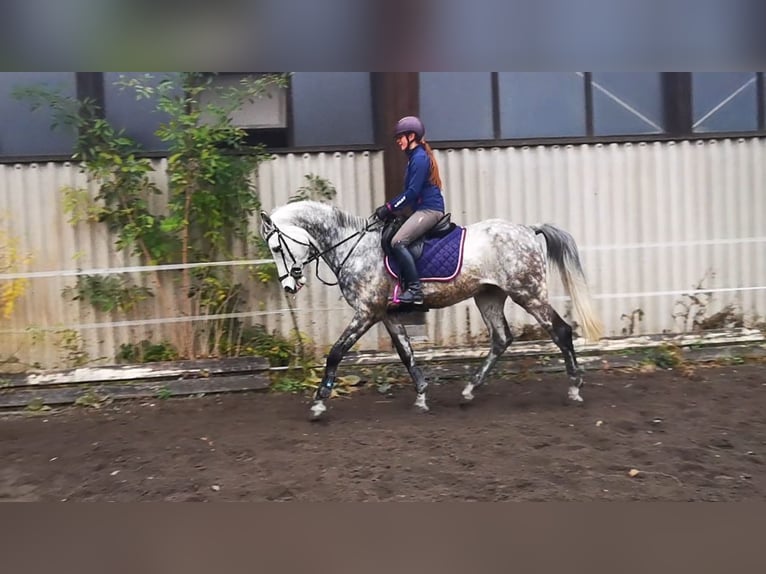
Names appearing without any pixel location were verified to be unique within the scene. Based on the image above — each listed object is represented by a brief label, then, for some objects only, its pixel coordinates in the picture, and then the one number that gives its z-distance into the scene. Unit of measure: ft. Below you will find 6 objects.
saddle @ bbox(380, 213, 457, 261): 17.80
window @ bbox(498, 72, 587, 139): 24.03
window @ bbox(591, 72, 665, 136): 24.62
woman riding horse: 17.17
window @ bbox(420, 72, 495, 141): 23.79
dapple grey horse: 17.81
